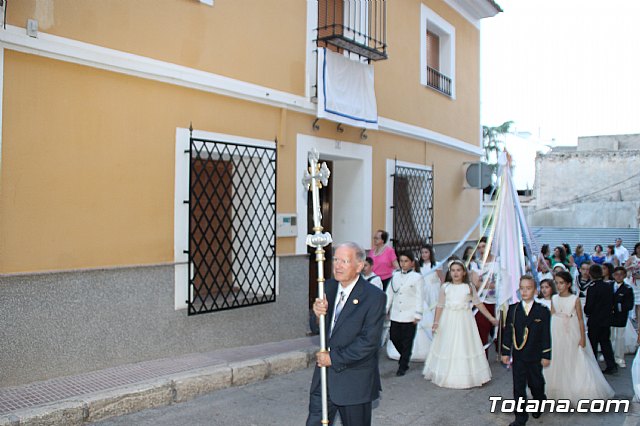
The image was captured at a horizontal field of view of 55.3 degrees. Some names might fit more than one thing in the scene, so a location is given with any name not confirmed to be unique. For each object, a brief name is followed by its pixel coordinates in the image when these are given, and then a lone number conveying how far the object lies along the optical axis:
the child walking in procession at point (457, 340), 7.49
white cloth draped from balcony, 9.62
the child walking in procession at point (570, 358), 6.91
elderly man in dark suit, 4.23
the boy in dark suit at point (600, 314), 8.30
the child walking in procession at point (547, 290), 7.43
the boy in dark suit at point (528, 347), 6.06
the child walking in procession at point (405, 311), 8.14
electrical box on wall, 9.06
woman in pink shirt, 10.08
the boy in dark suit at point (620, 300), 8.42
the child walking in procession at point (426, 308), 8.98
